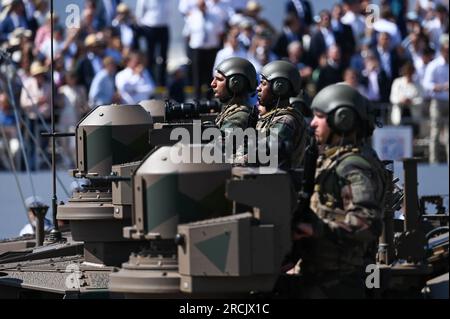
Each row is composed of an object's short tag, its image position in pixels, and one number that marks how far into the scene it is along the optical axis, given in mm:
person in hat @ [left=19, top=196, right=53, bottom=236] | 13805
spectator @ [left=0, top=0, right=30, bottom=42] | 19969
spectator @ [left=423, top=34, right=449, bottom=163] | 18719
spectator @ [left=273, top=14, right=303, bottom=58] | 19975
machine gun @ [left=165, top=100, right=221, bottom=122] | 11352
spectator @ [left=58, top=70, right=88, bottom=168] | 18531
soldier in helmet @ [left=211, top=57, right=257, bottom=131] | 10836
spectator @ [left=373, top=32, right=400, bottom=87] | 19766
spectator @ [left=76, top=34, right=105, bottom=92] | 19438
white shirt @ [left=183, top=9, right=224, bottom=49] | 19469
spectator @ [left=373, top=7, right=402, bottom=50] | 20141
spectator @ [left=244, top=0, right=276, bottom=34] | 19875
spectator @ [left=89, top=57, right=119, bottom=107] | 18703
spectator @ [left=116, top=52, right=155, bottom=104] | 18812
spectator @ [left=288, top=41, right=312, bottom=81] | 19531
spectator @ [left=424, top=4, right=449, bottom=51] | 20250
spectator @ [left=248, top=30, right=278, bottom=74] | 18641
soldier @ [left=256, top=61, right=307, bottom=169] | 10172
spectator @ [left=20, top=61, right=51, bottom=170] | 18578
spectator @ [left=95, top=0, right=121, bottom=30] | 20438
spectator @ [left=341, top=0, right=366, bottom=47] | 20406
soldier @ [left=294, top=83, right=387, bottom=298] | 7508
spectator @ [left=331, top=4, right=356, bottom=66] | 19969
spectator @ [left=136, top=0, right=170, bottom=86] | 20078
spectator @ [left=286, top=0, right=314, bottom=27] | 20516
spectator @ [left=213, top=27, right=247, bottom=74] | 18672
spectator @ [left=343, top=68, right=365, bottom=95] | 18766
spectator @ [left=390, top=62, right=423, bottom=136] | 19016
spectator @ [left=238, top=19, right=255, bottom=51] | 19186
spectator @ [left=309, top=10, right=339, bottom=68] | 19828
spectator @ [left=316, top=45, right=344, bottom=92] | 19156
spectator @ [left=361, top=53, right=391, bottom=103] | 19578
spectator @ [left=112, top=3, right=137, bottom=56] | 20078
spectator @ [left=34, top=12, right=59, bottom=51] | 19672
